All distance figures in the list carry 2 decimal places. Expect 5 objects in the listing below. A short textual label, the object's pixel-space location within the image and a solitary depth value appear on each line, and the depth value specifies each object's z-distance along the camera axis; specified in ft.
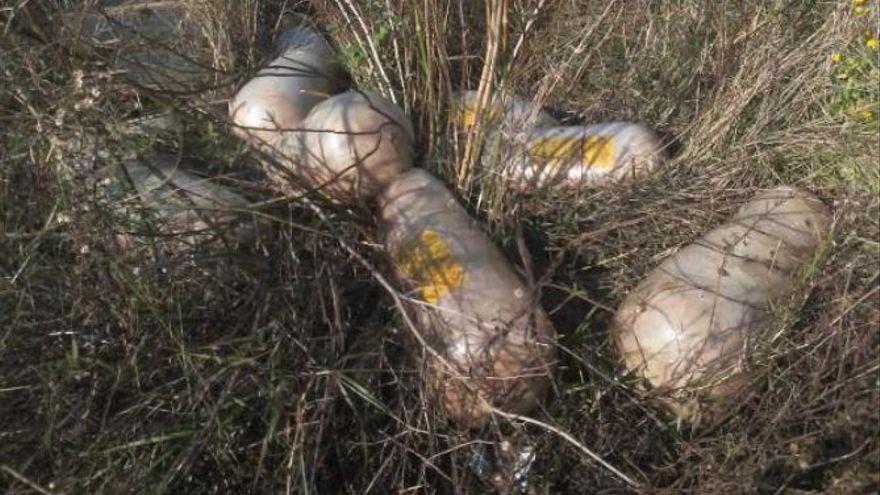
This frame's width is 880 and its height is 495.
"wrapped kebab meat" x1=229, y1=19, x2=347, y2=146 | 10.78
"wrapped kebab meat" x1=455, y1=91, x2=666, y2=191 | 9.96
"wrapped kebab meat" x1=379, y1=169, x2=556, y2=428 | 7.88
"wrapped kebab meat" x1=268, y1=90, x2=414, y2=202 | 9.53
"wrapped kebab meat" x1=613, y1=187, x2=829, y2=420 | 8.01
